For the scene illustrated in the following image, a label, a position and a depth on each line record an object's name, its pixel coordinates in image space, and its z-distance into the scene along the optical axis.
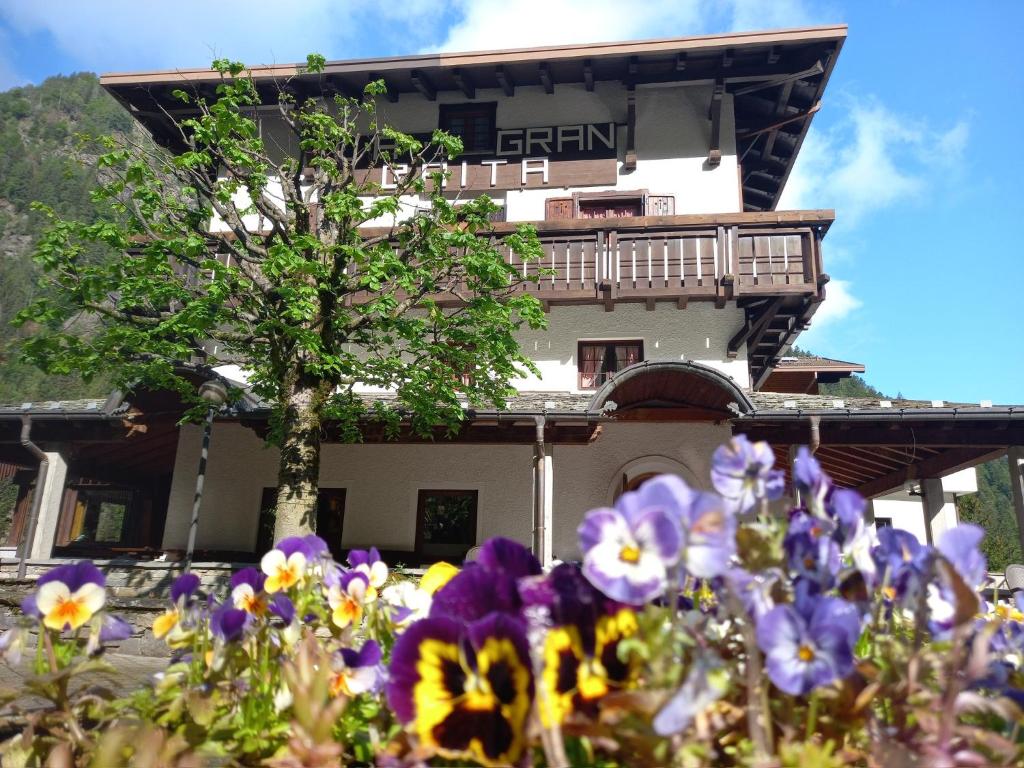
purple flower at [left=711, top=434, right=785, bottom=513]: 0.98
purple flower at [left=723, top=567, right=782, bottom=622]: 0.86
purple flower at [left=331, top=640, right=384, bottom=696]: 1.15
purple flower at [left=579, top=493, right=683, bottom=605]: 0.78
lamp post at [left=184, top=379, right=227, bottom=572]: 8.30
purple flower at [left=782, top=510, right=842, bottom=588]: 0.95
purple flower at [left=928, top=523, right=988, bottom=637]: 0.90
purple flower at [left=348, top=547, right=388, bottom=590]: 1.46
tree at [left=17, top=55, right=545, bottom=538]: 7.23
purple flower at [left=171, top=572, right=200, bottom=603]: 1.46
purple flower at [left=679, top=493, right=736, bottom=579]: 0.76
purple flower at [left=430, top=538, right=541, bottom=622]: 0.97
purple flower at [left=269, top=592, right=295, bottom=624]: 1.29
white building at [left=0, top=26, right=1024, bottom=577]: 9.83
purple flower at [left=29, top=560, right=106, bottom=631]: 1.17
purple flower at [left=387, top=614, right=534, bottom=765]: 0.84
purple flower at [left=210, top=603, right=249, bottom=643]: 1.25
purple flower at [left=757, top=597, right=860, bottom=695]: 0.82
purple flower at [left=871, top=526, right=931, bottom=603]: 0.95
